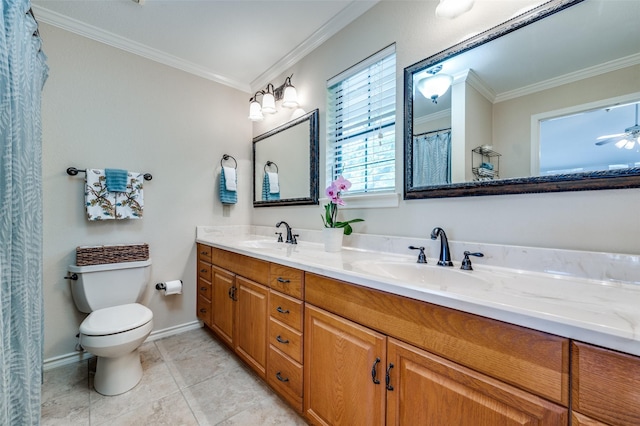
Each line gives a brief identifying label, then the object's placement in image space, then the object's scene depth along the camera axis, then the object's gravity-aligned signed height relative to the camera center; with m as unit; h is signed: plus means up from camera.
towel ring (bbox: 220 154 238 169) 2.57 +0.53
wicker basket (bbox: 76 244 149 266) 1.80 -0.31
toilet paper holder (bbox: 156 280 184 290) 2.21 -0.64
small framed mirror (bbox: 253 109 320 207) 2.04 +0.42
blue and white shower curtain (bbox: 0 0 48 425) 0.74 -0.05
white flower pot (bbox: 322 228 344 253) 1.61 -0.17
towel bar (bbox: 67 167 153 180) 1.84 +0.28
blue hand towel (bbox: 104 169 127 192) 1.92 +0.23
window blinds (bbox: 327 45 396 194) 1.57 +0.58
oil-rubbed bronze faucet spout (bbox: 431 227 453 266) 1.20 -0.19
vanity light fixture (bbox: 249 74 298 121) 2.11 +0.97
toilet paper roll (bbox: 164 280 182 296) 2.19 -0.65
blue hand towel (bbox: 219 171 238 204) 2.51 +0.16
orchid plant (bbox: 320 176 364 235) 1.63 +0.08
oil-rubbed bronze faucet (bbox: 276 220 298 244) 2.06 -0.21
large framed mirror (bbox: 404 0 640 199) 0.90 +0.43
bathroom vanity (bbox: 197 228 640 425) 0.57 -0.43
